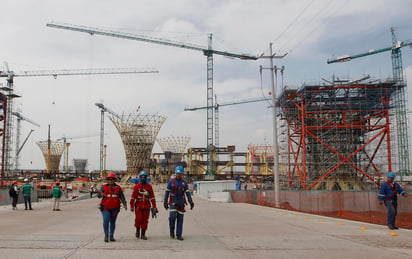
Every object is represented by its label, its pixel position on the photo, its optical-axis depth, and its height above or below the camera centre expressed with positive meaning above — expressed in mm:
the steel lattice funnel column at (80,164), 134250 -214
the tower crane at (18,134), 105119 +8841
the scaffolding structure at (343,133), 40562 +3303
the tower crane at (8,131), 72412 +6507
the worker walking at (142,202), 8172 -886
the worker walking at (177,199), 8266 -807
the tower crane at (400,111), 59731 +7896
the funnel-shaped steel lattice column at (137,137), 63000 +4452
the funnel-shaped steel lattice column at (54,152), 100625 +3175
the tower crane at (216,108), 116106 +17262
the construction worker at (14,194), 17812 -1451
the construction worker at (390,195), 9867 -891
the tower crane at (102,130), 114138 +10424
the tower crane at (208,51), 75000 +23811
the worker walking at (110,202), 7859 -837
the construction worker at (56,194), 17233 -1405
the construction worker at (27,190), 17500 -1244
